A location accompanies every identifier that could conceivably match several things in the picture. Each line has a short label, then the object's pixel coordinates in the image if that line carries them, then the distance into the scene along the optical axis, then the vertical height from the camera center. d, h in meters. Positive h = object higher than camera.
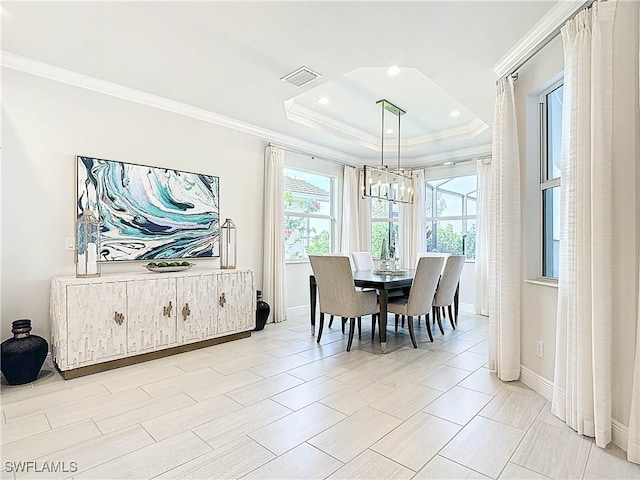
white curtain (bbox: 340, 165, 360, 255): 6.37 +0.51
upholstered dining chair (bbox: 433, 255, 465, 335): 4.21 -0.49
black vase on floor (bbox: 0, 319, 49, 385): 2.74 -0.87
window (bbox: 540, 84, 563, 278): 2.80 +0.57
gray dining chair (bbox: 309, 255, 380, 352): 3.72 -0.54
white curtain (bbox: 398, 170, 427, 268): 6.45 +0.28
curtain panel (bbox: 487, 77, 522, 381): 2.93 +0.05
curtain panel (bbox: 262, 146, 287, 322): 4.98 +0.07
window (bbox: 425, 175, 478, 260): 6.11 +0.50
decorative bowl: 3.60 -0.26
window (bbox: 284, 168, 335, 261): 5.66 +0.49
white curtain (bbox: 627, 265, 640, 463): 1.78 -0.89
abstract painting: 3.47 +0.38
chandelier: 4.32 +0.80
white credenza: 2.95 -0.69
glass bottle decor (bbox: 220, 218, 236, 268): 4.53 -0.01
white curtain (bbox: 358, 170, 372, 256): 6.71 +0.42
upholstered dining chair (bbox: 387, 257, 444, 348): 3.72 -0.53
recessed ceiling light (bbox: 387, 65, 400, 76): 3.25 +1.66
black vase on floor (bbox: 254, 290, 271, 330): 4.59 -0.92
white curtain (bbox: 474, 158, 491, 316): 5.60 +0.13
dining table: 3.69 -0.44
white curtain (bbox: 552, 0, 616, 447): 1.97 +0.10
